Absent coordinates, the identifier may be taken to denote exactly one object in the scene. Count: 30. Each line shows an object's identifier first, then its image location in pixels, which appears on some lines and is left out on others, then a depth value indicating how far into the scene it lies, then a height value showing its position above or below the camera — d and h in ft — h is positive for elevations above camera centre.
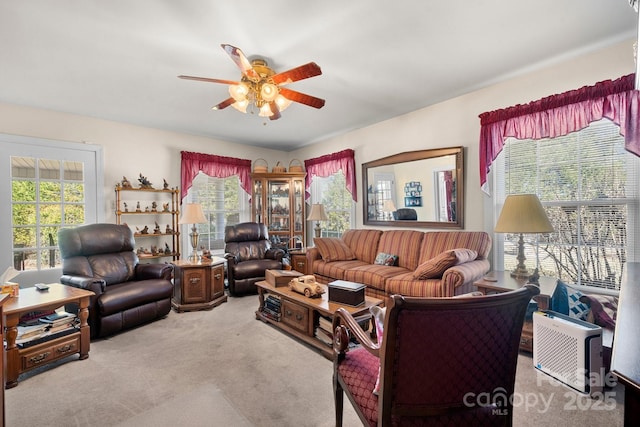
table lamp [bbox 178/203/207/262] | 12.61 -0.19
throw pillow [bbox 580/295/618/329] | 7.01 -2.45
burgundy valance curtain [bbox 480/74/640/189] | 7.52 +2.71
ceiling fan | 7.15 +3.34
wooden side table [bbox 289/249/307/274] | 15.52 -2.68
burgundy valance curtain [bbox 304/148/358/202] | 15.98 +2.53
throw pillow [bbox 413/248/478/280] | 9.24 -1.67
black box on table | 7.93 -2.25
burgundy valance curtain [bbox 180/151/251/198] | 15.81 +2.50
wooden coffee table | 7.84 -2.95
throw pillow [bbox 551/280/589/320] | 7.32 -2.37
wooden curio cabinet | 18.08 +0.35
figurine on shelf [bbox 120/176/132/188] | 13.67 +1.34
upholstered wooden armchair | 3.23 -1.72
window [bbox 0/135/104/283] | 11.66 +0.65
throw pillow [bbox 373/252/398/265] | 12.53 -2.10
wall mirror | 11.75 +0.91
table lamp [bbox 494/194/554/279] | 7.84 -0.23
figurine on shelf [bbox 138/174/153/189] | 14.25 +1.41
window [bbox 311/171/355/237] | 16.98 +0.54
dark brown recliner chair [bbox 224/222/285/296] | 13.67 -2.22
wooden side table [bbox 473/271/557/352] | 7.63 -2.15
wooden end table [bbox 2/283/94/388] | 6.72 -3.03
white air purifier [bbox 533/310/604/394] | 6.10 -3.09
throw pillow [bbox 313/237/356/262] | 13.74 -1.85
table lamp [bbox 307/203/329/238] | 15.80 -0.19
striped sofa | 9.29 -2.06
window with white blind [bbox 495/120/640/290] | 8.15 +0.28
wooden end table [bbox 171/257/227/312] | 11.77 -2.99
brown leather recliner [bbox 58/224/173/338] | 9.11 -2.25
